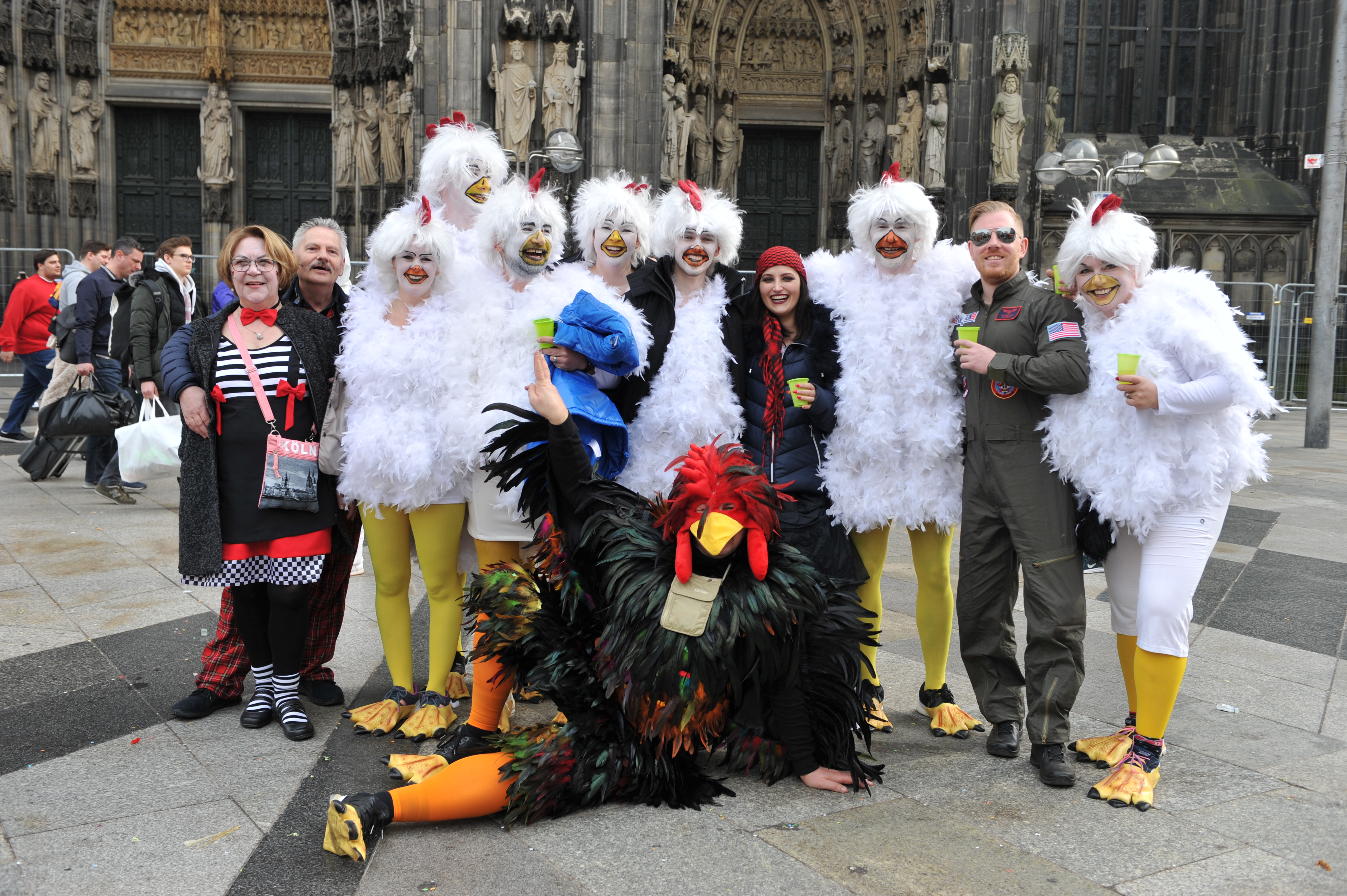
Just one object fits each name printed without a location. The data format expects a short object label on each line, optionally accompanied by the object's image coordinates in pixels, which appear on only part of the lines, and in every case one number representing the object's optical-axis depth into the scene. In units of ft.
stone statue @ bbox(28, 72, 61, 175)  59.36
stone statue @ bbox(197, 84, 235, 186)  62.64
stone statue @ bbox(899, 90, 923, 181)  55.98
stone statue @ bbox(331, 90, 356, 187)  58.59
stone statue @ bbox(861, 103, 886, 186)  59.00
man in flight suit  12.08
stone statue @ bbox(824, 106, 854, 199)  60.29
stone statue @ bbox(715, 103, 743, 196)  59.88
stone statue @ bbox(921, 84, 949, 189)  54.44
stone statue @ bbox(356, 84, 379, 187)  57.06
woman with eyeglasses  12.60
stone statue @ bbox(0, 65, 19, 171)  58.29
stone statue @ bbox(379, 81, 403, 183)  55.62
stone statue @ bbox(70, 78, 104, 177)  61.00
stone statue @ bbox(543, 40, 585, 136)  50.60
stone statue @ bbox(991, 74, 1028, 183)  53.72
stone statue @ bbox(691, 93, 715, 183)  58.54
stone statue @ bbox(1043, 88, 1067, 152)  59.93
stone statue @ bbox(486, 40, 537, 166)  50.37
